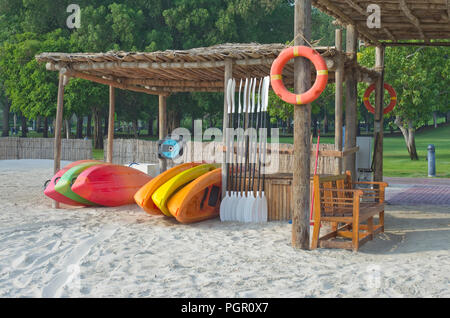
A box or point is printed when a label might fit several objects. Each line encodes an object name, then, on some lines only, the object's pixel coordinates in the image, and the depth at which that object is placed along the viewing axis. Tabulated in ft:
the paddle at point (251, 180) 30.32
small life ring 40.91
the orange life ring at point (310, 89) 22.63
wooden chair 23.13
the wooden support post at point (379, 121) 38.68
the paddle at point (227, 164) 30.79
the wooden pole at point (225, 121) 31.48
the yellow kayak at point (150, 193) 29.96
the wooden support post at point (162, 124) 47.44
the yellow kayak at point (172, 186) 29.43
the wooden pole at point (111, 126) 43.35
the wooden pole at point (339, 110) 29.84
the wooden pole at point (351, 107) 33.63
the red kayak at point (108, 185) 34.17
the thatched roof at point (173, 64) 30.89
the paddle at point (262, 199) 30.27
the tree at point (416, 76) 73.00
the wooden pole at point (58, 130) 35.50
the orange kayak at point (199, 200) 28.99
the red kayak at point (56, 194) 34.19
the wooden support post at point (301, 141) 23.13
